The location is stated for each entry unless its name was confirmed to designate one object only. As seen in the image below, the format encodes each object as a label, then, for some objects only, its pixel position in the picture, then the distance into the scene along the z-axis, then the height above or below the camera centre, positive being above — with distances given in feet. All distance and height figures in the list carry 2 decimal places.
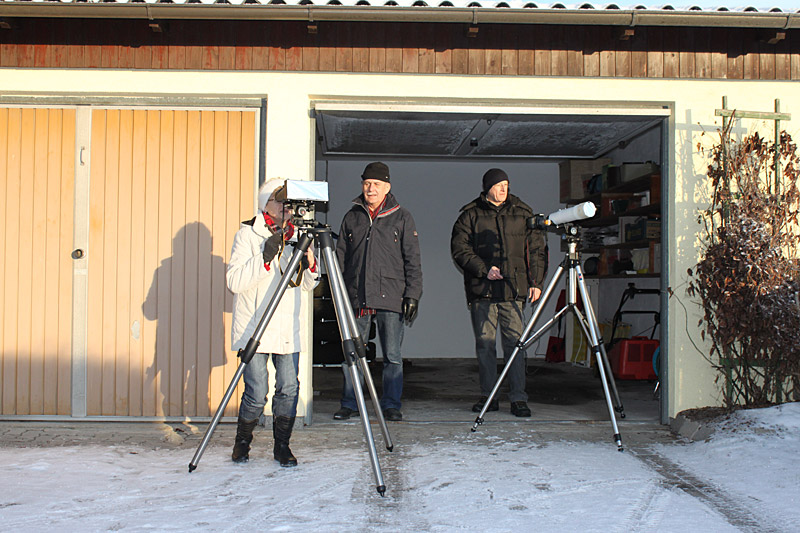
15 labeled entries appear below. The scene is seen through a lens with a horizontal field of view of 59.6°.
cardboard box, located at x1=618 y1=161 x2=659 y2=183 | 23.25 +3.70
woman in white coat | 11.16 -0.71
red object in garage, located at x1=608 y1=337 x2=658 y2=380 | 21.95 -2.50
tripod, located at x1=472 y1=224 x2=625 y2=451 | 13.14 -0.57
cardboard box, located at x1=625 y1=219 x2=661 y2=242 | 22.68 +1.66
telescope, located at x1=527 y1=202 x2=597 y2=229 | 12.28 +1.18
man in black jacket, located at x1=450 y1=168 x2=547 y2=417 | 16.12 +0.30
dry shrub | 14.12 +0.17
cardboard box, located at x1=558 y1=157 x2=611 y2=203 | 27.96 +4.28
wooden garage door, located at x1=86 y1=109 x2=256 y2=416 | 15.06 -0.29
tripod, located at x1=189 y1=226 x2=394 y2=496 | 10.14 -0.50
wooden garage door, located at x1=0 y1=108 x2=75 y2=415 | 15.03 +0.24
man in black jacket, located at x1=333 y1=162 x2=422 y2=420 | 15.25 +0.21
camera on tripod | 10.06 +1.17
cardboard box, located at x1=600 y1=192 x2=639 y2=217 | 25.02 +2.81
